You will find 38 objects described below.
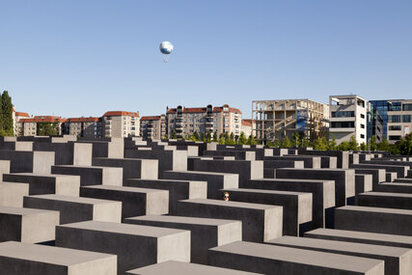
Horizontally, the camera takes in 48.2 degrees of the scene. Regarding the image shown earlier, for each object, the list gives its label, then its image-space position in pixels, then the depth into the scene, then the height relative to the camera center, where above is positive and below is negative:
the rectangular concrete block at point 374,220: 12.45 -2.00
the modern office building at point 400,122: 89.38 +5.24
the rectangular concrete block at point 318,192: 15.91 -1.57
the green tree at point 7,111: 75.06 +5.64
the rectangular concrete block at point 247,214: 12.56 -1.91
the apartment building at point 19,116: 163.00 +10.66
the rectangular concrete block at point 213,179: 17.80 -1.27
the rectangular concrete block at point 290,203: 14.30 -1.77
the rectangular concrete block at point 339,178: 17.70 -1.20
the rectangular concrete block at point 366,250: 8.76 -2.04
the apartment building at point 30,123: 162.12 +7.75
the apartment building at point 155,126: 164.12 +7.18
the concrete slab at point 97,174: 18.62 -1.18
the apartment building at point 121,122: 156.12 +8.14
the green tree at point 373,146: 79.62 +0.38
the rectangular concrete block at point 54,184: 16.66 -1.43
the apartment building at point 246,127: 160.27 +7.22
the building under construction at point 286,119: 103.31 +6.59
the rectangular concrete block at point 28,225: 11.97 -2.12
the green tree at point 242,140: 87.81 +1.33
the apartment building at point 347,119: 87.44 +5.58
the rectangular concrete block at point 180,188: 16.50 -1.53
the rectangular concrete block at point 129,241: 9.38 -2.05
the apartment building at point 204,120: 140.00 +8.36
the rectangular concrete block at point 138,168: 20.34 -0.97
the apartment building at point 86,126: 164.75 +7.02
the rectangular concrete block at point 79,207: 13.12 -1.83
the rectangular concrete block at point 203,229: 10.96 -2.01
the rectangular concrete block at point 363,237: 10.07 -2.04
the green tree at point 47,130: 102.57 +3.38
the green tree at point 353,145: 77.94 +0.51
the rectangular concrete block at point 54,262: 7.73 -2.02
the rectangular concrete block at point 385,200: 14.80 -1.70
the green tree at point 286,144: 88.26 +0.66
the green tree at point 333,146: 79.94 +0.32
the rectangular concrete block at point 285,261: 7.86 -2.04
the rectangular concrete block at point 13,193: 15.73 -1.68
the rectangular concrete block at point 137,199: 14.82 -1.75
